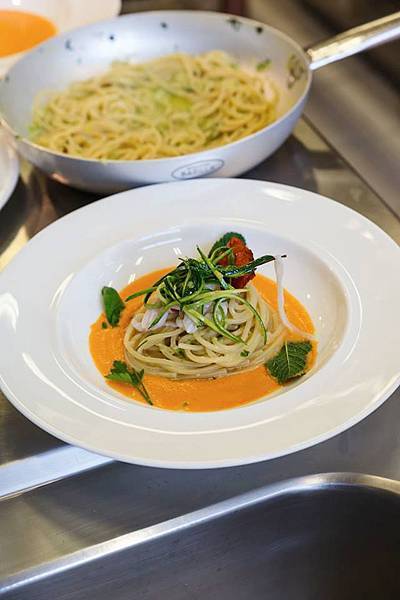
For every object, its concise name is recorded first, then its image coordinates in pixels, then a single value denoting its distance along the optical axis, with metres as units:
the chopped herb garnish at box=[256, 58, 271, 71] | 1.57
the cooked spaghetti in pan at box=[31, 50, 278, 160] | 1.45
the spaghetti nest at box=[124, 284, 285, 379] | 1.00
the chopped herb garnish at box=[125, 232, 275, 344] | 1.00
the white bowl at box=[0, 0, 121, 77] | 1.86
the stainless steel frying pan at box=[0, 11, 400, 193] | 1.26
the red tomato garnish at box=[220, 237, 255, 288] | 1.03
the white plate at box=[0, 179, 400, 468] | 0.83
